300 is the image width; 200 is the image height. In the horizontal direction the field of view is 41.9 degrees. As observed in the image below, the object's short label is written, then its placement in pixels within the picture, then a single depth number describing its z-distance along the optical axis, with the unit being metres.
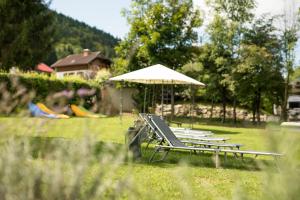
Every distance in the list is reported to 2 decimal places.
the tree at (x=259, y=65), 24.81
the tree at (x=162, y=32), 28.12
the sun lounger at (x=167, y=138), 7.35
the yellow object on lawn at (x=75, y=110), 19.77
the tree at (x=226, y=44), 25.97
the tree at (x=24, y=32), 22.34
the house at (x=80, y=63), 57.47
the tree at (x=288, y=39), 26.91
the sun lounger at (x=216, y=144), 8.06
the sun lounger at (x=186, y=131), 10.98
